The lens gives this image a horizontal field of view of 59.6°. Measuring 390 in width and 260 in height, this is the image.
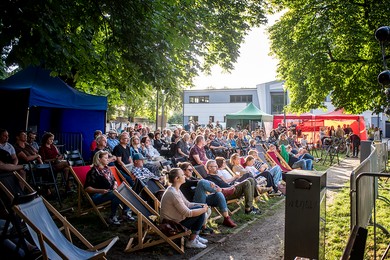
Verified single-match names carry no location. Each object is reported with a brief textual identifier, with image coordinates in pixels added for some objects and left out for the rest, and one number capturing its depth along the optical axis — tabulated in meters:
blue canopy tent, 10.25
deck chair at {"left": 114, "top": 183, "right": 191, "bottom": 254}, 4.96
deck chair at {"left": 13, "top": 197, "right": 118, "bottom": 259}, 3.55
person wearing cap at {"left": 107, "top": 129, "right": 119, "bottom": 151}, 11.52
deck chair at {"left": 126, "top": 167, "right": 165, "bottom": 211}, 6.21
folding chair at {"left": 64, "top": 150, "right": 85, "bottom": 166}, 8.41
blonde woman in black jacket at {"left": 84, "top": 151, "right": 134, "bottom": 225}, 6.21
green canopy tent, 26.64
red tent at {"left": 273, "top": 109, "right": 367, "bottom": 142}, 23.94
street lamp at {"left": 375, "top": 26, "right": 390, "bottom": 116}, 6.71
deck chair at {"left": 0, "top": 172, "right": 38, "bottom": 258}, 3.70
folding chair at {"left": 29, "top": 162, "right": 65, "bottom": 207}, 7.37
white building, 46.28
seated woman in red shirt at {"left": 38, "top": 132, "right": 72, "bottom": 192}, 8.21
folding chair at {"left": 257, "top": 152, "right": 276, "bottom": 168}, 11.46
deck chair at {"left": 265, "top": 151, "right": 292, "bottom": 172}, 11.57
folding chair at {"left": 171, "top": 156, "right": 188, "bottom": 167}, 10.41
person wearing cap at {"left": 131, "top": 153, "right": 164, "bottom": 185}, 7.68
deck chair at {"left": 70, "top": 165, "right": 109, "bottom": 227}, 6.10
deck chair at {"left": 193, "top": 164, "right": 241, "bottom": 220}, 7.08
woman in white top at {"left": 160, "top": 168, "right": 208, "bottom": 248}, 5.12
